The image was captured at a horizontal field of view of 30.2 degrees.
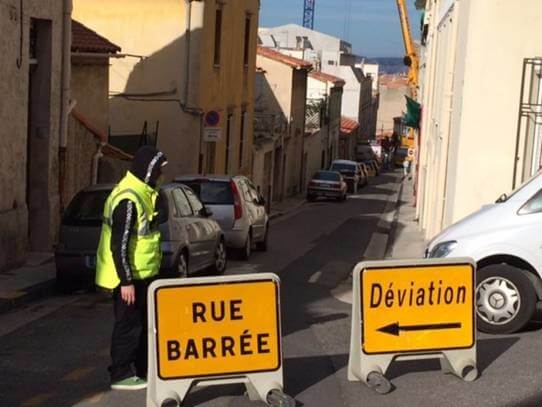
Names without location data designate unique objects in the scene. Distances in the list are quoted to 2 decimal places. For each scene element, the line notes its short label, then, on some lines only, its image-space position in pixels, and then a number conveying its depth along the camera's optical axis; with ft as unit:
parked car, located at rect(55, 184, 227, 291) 40.63
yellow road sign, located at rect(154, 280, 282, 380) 21.98
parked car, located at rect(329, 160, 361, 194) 190.49
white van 30.99
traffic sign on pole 86.58
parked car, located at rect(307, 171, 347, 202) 160.15
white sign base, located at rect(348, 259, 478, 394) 24.35
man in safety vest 23.36
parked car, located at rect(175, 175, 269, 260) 60.03
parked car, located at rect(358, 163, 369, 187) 214.73
